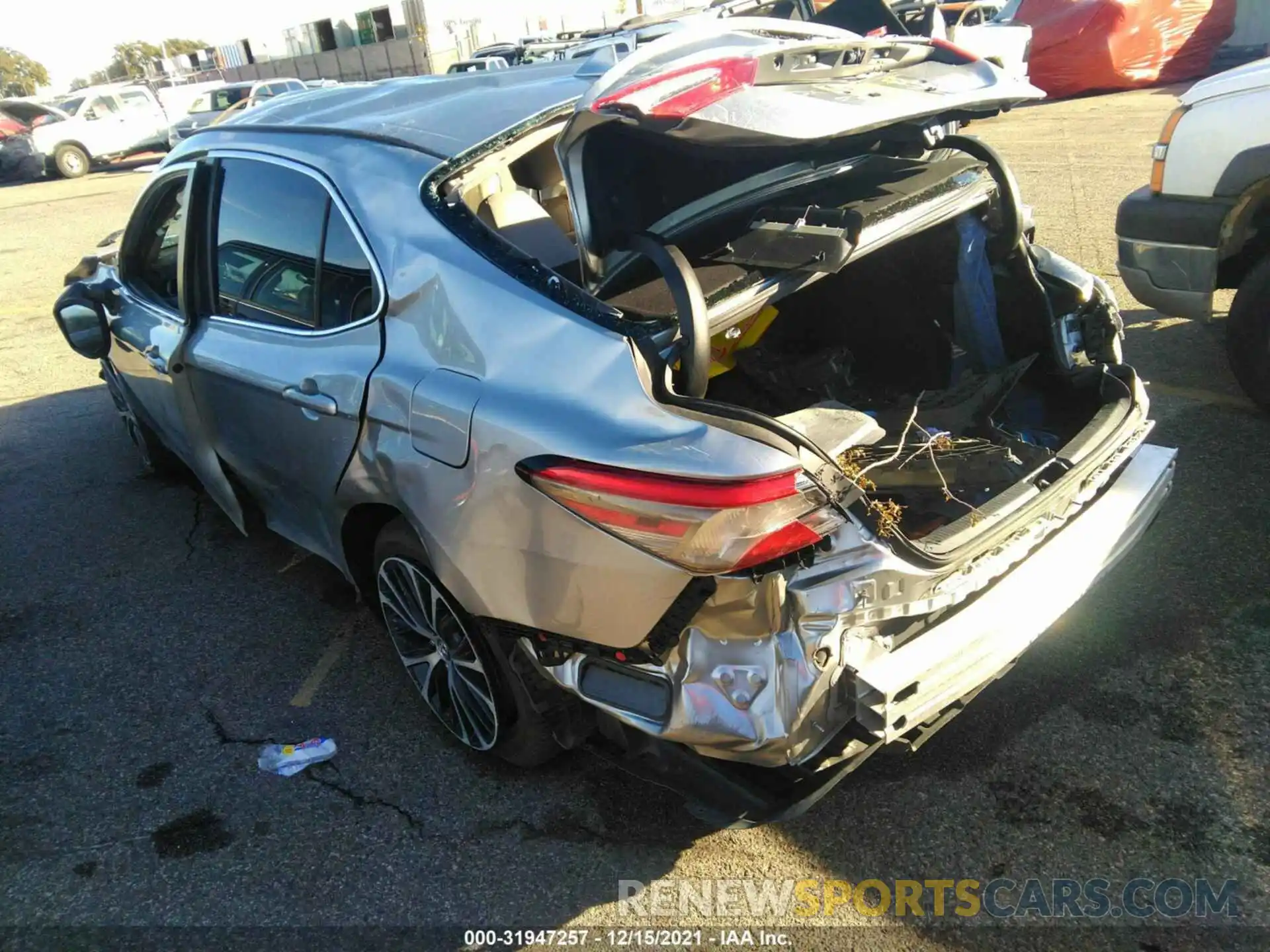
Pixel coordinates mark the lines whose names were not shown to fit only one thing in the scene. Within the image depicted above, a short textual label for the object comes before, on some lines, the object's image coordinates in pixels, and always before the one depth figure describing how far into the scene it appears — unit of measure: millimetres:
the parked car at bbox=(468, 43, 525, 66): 17788
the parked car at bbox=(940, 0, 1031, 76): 12961
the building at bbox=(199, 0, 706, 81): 35719
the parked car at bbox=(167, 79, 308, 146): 20234
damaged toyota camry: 2012
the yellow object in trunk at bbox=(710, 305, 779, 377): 3094
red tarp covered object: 15148
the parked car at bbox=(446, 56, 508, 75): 16203
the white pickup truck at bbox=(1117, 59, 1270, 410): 4113
